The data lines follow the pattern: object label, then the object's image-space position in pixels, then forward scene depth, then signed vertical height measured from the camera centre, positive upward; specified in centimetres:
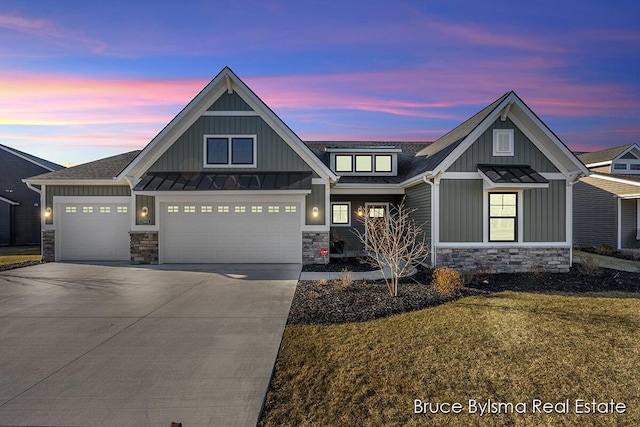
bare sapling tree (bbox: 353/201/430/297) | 813 -106
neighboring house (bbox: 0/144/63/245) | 2086 +37
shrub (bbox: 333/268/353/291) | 854 -204
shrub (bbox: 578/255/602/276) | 1069 -200
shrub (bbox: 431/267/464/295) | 825 -195
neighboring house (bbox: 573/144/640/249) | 1780 +72
